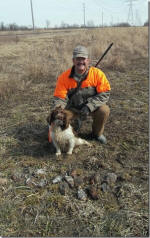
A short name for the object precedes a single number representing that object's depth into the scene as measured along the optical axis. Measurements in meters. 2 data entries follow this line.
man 3.92
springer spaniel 3.40
